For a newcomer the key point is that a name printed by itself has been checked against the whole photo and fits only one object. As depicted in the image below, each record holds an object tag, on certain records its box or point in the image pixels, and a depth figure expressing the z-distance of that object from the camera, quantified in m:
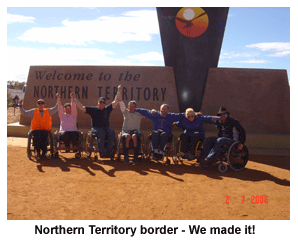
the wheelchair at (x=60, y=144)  6.30
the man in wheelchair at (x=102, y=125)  6.21
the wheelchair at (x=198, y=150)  5.94
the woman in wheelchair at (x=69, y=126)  6.36
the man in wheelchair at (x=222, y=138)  5.59
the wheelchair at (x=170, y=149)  6.14
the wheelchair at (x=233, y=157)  5.57
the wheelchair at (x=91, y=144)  6.36
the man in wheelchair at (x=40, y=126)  6.38
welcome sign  9.29
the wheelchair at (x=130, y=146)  6.23
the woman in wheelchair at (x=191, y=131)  5.91
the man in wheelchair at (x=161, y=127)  6.03
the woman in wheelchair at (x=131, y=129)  6.11
